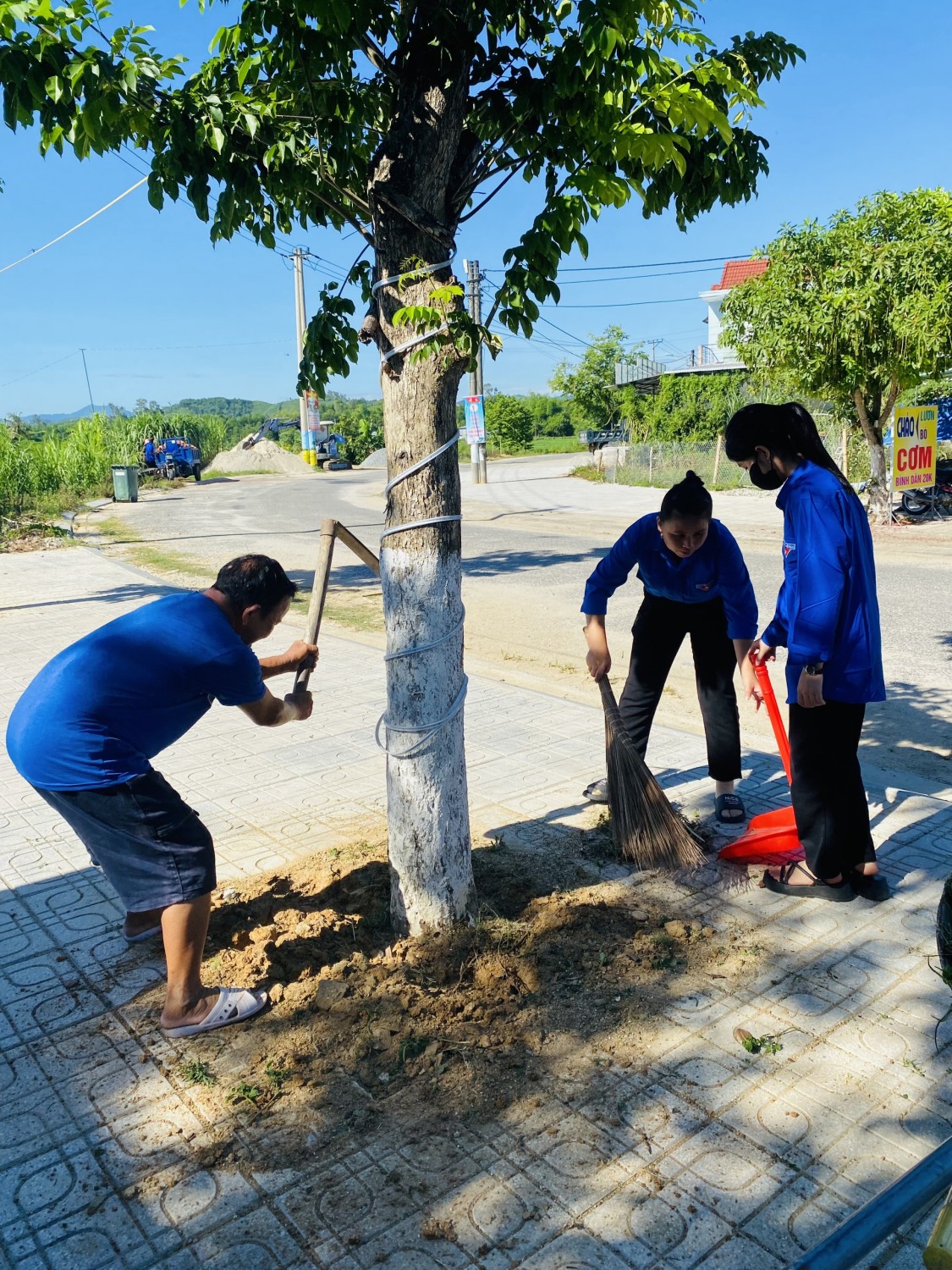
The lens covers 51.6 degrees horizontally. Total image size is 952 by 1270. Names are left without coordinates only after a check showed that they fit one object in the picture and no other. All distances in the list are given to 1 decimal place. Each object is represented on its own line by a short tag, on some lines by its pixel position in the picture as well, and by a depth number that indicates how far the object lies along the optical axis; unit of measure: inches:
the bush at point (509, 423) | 2241.6
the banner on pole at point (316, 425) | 1767.7
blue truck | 1598.2
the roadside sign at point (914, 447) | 634.2
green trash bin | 1203.9
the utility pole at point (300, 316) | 1695.4
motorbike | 698.2
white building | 1733.5
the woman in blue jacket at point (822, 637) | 132.1
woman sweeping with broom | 161.0
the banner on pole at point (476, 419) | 1170.6
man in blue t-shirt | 111.0
